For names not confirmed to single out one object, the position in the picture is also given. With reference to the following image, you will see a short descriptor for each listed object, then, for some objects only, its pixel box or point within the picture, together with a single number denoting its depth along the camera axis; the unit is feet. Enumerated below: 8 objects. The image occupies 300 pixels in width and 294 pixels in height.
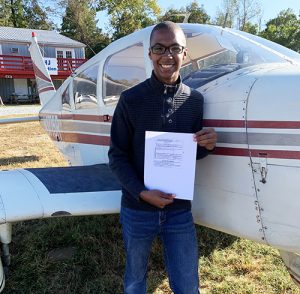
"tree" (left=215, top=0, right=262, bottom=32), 159.43
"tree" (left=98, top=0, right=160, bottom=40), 158.61
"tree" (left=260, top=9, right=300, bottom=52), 145.69
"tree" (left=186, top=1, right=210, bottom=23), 178.19
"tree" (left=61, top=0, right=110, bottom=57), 162.40
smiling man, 6.98
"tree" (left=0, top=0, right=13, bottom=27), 156.87
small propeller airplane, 7.04
